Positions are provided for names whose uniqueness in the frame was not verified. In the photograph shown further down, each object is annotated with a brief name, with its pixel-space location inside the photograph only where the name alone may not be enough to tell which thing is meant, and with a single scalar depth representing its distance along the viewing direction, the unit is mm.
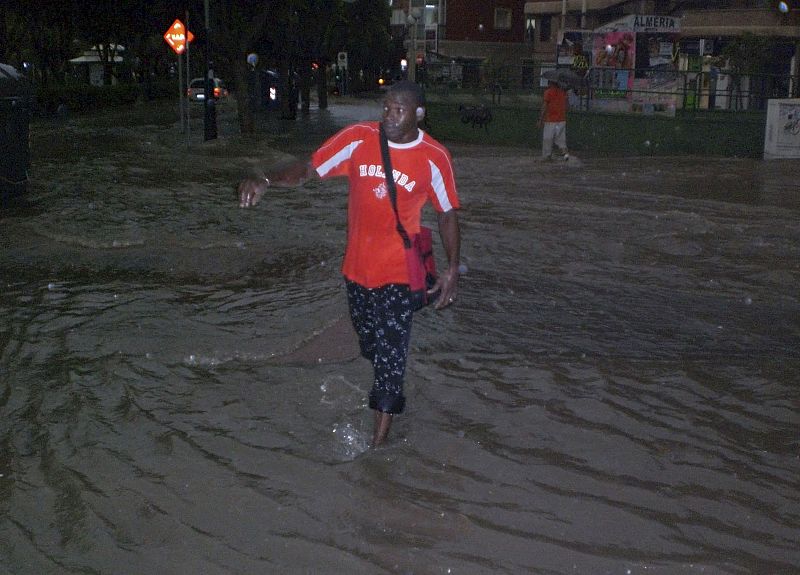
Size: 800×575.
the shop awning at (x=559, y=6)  51000
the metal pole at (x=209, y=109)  24984
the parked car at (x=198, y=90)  56759
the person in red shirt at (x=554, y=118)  19500
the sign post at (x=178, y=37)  25484
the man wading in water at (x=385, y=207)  5188
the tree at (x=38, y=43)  44625
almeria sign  27562
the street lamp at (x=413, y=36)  28500
